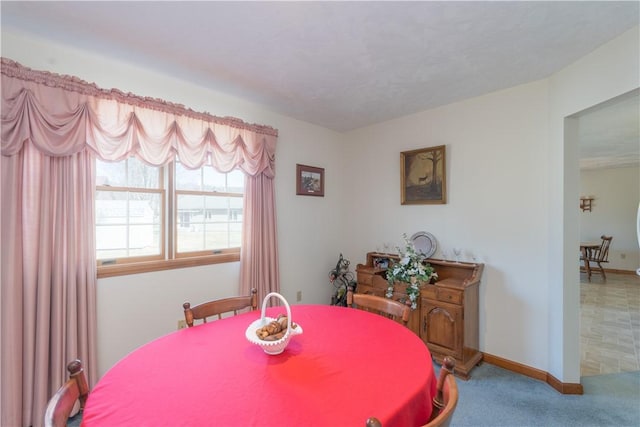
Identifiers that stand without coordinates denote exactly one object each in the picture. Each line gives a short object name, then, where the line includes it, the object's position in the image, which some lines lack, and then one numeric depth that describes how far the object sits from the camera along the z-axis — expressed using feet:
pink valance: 5.82
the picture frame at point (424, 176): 10.09
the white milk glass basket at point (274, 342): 3.92
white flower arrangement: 8.87
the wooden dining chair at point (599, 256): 20.54
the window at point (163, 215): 7.46
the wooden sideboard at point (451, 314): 8.21
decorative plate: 10.16
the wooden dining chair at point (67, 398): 2.58
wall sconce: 23.09
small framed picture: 11.54
